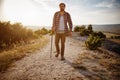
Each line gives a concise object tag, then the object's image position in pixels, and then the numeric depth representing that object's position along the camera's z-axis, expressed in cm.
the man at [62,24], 345
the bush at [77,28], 1517
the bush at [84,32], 1168
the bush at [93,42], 511
